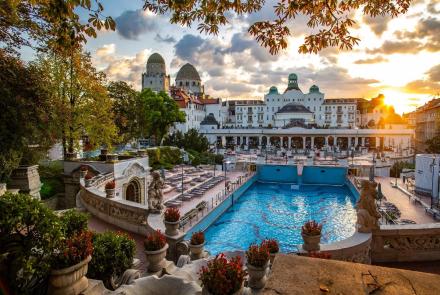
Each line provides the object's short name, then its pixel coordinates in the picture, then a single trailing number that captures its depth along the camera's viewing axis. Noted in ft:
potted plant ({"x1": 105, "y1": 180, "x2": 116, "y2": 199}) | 41.93
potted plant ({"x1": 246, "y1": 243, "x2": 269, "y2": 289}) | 18.57
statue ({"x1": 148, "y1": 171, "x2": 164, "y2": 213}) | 34.58
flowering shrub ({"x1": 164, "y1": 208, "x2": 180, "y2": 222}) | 28.02
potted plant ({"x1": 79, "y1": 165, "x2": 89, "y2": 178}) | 61.41
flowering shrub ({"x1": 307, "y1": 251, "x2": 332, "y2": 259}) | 18.57
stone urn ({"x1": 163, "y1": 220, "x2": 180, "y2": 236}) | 27.91
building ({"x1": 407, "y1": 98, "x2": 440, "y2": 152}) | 196.46
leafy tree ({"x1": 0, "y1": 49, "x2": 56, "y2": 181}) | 44.04
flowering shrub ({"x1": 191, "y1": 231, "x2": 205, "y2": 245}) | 25.77
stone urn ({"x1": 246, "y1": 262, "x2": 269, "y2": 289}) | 18.61
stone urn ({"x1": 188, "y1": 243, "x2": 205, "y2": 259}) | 25.71
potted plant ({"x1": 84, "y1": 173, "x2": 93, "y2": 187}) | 50.19
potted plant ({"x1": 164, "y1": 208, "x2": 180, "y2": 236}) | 27.91
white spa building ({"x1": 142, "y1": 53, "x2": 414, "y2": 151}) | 247.50
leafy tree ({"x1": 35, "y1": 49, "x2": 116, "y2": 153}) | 78.12
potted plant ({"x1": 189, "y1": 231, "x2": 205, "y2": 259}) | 25.72
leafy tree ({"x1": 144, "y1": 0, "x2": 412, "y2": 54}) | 15.25
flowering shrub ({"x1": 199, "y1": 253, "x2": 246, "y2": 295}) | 13.76
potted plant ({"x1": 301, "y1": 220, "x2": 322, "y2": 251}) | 22.67
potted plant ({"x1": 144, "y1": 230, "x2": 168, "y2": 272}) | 22.39
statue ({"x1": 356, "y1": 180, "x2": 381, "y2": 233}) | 25.66
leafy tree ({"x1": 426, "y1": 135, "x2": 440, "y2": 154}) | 135.74
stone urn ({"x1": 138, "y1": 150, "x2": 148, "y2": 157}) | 83.93
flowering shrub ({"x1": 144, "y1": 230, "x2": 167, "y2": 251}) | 22.43
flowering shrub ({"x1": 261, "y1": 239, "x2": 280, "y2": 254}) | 22.21
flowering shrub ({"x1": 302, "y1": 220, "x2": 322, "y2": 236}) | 22.95
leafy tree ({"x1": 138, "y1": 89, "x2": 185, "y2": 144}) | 141.79
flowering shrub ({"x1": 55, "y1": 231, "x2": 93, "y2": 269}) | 14.71
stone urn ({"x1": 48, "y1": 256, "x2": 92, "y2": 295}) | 14.37
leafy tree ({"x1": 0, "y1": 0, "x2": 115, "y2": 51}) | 13.03
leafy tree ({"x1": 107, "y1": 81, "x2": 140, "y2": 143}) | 130.46
